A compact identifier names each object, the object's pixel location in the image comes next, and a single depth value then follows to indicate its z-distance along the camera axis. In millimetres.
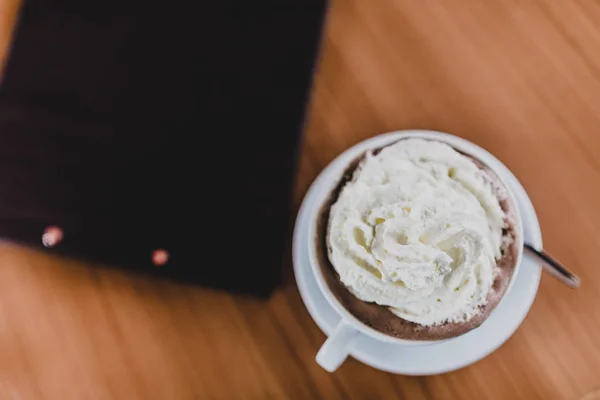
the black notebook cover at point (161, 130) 529
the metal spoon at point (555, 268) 476
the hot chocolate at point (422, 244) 438
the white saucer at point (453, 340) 500
